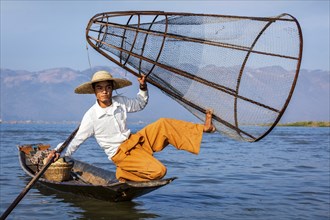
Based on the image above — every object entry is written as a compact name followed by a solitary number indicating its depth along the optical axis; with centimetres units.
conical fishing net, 454
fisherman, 501
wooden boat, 543
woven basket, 713
